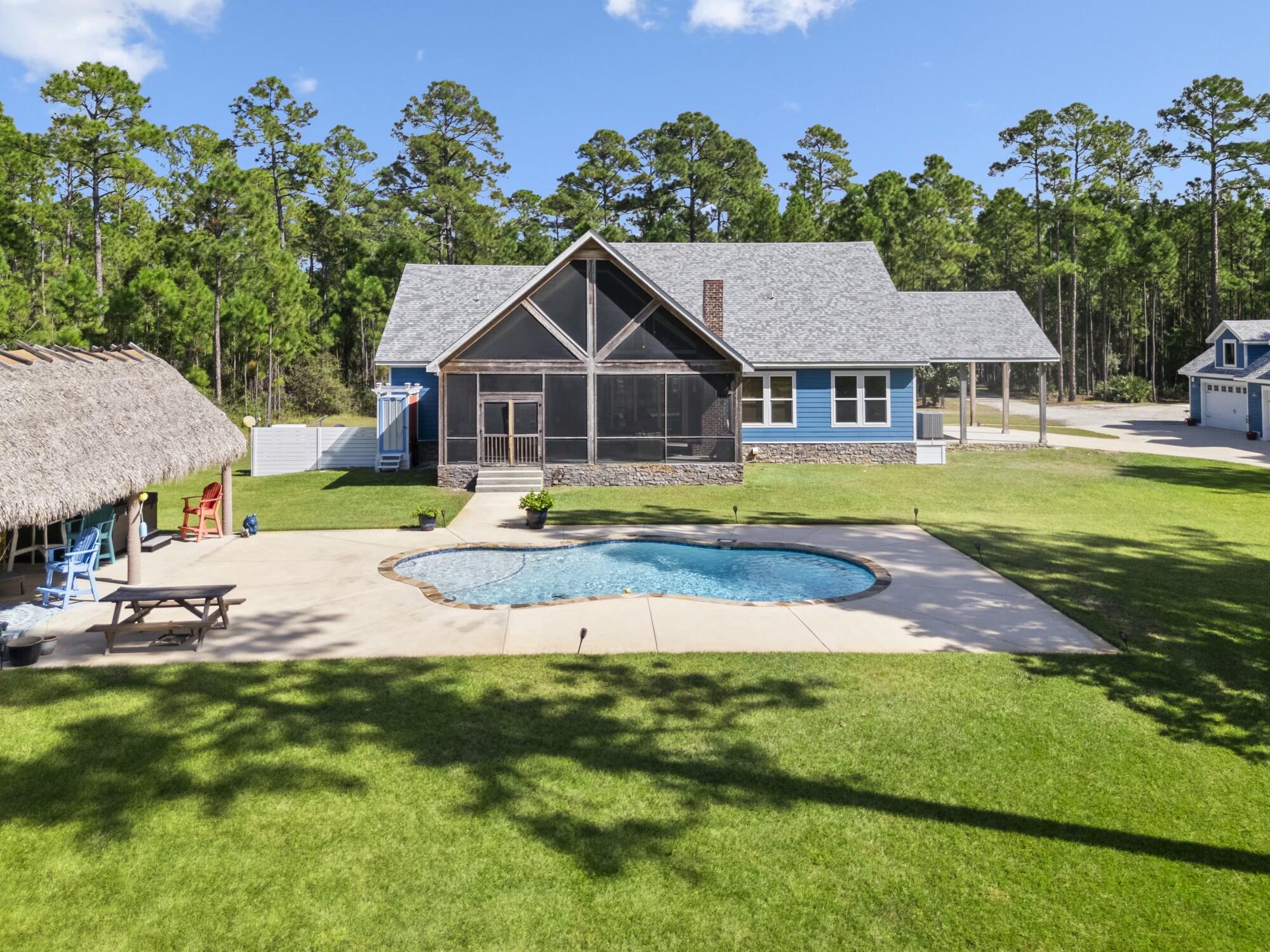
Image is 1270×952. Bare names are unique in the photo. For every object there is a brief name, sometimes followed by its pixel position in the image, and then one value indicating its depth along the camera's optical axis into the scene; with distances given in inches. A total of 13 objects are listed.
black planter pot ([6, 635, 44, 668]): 374.6
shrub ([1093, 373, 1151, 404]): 2306.8
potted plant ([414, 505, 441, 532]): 703.1
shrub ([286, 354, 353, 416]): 1743.4
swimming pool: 547.2
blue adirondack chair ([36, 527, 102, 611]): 469.4
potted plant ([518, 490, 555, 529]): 714.2
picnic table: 397.1
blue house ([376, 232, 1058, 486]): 956.0
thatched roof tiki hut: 440.8
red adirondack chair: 668.7
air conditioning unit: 1270.9
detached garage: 1421.0
